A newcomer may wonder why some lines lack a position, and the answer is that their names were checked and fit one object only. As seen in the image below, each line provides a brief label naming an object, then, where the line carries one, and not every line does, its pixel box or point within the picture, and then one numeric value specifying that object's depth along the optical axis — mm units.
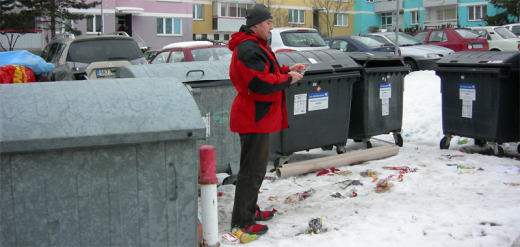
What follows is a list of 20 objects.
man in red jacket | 3725
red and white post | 3535
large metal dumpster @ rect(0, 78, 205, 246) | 2660
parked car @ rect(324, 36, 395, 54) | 15625
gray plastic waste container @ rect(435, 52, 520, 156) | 6285
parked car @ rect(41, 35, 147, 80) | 10039
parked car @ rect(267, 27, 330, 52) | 14117
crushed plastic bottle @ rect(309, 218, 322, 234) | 3884
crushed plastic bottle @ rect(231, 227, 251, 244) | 3697
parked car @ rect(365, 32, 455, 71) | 14828
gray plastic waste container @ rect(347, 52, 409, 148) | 6848
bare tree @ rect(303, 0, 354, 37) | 42281
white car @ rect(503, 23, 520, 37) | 26797
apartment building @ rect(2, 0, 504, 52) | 38562
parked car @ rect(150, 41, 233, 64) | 11500
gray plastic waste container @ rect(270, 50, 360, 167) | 6062
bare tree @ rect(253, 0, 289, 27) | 40688
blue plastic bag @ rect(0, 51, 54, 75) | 6054
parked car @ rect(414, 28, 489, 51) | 17891
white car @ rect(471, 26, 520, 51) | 20750
